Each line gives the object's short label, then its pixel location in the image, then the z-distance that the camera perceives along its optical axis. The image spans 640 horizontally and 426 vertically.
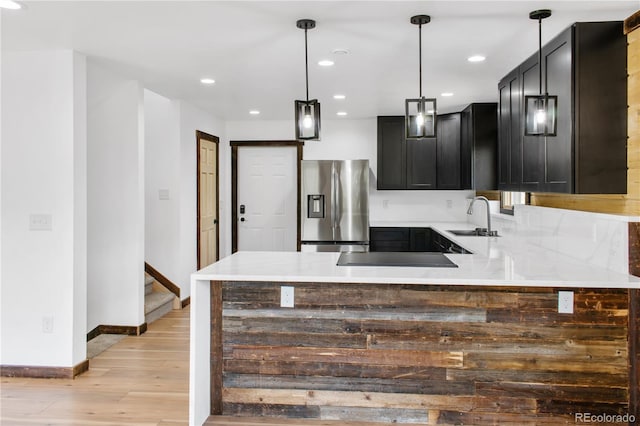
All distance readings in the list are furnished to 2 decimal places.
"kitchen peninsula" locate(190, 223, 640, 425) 2.49
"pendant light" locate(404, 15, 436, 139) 2.74
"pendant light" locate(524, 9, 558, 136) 2.52
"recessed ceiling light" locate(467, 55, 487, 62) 3.52
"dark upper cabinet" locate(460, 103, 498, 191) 5.21
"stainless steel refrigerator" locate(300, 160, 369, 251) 5.73
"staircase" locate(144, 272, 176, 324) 4.82
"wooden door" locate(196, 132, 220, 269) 5.81
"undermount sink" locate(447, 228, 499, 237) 4.59
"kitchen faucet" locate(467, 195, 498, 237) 4.47
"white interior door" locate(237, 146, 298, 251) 6.79
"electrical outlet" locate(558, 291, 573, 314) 2.48
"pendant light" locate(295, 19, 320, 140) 2.76
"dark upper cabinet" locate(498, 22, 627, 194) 2.57
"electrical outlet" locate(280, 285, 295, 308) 2.65
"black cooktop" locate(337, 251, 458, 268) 2.80
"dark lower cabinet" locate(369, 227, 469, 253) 5.75
